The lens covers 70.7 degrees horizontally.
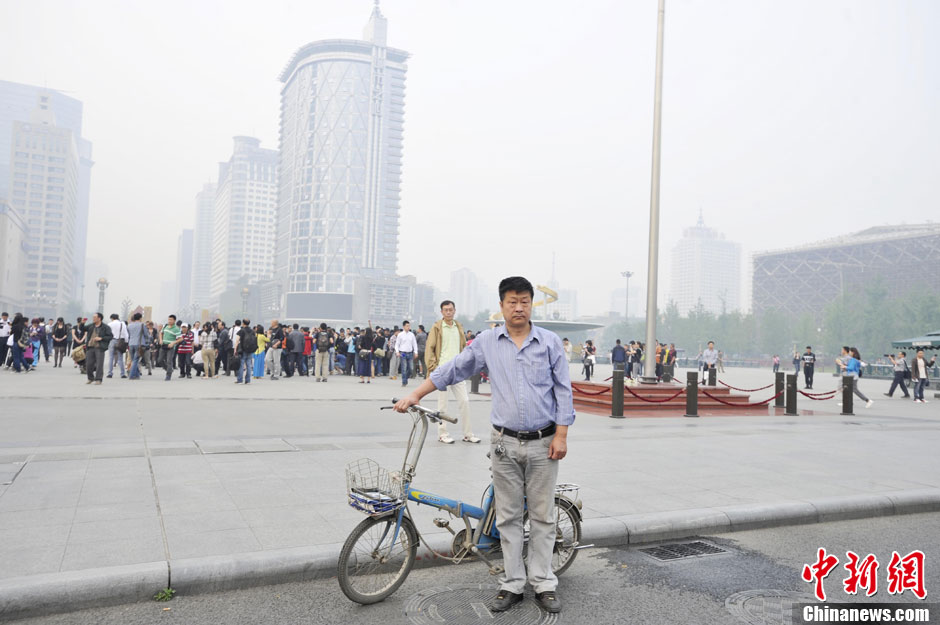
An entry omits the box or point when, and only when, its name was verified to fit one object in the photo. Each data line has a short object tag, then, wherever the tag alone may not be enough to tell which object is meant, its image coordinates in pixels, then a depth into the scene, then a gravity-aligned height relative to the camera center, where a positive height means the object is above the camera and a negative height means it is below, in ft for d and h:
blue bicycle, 11.85 -3.92
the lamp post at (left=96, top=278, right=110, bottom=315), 114.66 +5.56
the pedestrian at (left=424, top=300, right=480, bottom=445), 28.57 -0.84
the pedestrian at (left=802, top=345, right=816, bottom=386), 86.02 -3.59
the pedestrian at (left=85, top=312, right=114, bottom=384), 49.14 -2.21
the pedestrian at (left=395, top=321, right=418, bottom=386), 60.13 -1.81
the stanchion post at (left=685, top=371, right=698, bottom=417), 45.73 -4.19
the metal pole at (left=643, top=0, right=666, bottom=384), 50.08 +7.88
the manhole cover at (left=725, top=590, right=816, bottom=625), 11.99 -5.06
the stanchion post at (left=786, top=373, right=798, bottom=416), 49.44 -4.28
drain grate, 15.72 -5.22
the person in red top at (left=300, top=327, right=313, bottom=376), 72.79 -2.91
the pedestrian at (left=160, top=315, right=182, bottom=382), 57.82 -2.06
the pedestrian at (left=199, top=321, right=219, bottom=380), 60.95 -2.05
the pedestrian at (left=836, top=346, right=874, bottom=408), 58.90 -2.05
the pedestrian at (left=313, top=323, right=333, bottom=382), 64.08 -2.95
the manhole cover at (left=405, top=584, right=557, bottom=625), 11.68 -5.13
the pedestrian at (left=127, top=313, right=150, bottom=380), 55.42 -1.90
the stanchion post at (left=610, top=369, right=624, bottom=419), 42.55 -3.95
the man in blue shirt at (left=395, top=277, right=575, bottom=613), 12.06 -1.89
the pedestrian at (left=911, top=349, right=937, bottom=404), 67.77 -2.95
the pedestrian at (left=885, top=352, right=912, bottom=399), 71.92 -3.01
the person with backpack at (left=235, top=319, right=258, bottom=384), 54.85 -2.27
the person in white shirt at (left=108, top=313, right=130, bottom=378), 56.08 -1.12
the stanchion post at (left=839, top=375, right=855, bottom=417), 50.68 -3.95
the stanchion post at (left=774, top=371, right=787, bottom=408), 54.54 -3.79
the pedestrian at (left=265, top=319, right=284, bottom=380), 65.36 -2.34
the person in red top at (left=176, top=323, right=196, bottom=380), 61.77 -2.87
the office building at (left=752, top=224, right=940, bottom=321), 339.57 +43.25
